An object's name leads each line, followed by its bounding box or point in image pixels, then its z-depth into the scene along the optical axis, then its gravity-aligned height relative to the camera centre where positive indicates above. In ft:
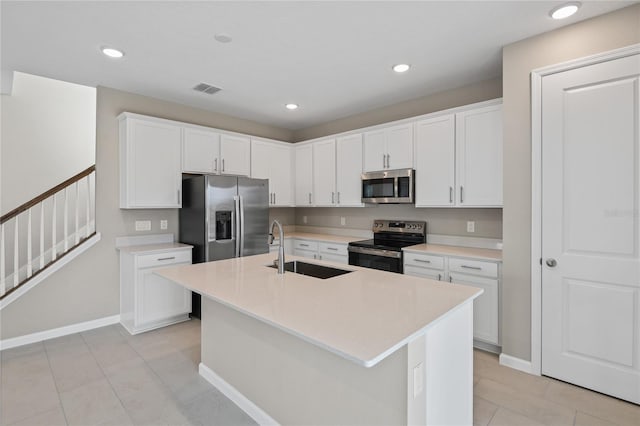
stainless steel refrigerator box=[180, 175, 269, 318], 12.19 -0.20
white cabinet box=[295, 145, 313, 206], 16.22 +1.94
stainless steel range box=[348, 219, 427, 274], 11.65 -1.25
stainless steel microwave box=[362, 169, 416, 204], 12.21 +1.04
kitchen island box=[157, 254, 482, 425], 4.32 -2.22
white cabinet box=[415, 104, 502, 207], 10.10 +1.82
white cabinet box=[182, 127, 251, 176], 13.10 +2.60
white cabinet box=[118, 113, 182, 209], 11.66 +1.86
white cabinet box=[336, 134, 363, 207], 14.07 +1.88
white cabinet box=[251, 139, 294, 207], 15.44 +2.26
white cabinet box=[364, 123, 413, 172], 12.39 +2.60
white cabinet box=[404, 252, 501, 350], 9.39 -2.11
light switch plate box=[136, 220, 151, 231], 12.76 -0.51
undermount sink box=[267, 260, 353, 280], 8.00 -1.49
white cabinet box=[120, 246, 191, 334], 11.14 -2.91
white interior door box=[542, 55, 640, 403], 7.06 -0.34
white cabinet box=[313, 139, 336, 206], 15.14 +1.94
